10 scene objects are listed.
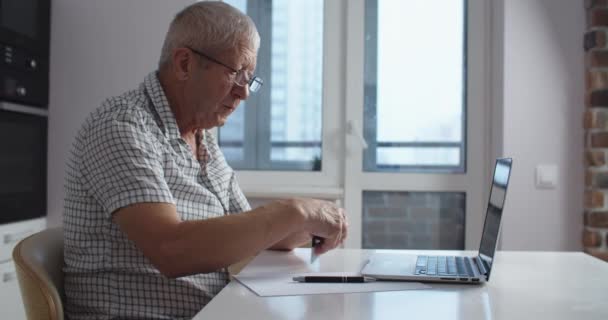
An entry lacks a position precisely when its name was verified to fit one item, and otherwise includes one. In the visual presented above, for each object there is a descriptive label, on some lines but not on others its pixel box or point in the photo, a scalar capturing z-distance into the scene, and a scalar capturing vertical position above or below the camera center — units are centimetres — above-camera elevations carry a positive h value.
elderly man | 105 -8
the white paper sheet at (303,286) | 97 -21
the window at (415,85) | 263 +35
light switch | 234 -4
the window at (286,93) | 267 +31
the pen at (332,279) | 105 -20
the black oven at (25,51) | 210 +41
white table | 84 -21
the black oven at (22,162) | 212 -1
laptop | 107 -20
